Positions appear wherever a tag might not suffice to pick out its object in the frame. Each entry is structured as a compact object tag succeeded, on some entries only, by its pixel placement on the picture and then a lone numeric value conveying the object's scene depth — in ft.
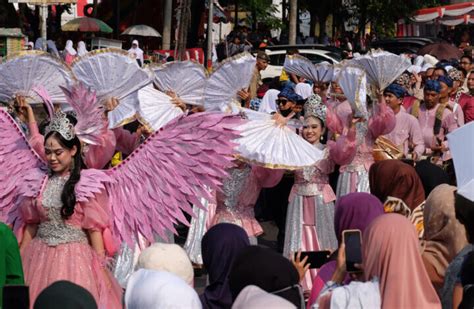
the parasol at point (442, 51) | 74.02
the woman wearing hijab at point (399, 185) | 21.90
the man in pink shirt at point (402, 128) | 39.09
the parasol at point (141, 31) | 99.30
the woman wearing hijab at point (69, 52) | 64.17
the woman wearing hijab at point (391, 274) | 15.03
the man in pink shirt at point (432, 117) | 40.25
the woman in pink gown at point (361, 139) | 34.40
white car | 81.29
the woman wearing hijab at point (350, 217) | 17.40
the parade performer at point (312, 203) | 31.73
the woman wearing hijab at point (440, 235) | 17.34
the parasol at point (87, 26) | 95.16
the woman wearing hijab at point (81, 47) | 61.23
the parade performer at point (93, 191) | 21.24
